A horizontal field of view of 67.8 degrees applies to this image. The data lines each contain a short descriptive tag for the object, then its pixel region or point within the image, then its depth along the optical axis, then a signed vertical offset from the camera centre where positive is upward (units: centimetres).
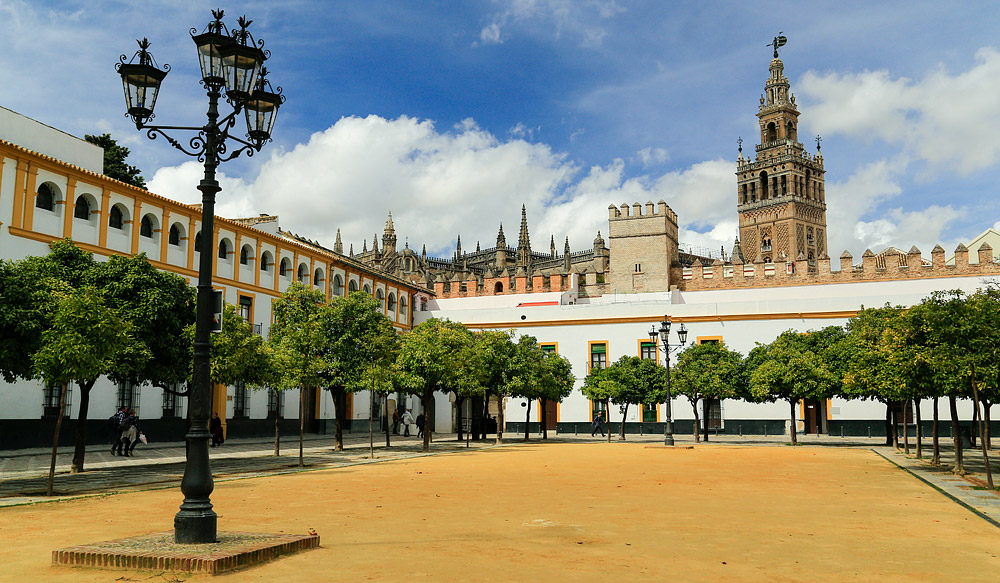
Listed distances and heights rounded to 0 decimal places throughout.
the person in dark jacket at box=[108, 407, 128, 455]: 2398 -192
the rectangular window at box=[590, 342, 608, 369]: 4744 +92
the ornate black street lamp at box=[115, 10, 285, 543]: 803 +300
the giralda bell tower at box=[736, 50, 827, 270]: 10838 +2623
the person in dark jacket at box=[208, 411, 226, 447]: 2895 -241
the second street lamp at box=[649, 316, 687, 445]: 3087 +86
